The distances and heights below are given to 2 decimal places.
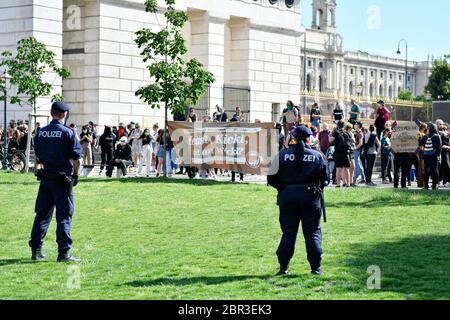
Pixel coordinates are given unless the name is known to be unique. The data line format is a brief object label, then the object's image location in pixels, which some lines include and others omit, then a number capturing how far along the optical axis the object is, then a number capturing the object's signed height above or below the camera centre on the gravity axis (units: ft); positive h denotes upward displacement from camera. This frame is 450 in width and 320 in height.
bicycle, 114.62 -0.99
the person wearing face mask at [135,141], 123.34 +1.48
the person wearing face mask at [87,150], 122.83 +0.32
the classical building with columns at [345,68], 527.52 +50.33
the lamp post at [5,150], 119.08 +0.16
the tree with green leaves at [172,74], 102.68 +8.12
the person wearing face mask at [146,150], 114.73 +0.37
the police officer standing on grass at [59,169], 47.01 -0.78
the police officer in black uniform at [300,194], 42.29 -1.65
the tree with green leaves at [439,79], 422.00 +32.54
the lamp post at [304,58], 471.37 +45.95
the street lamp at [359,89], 552.00 +36.62
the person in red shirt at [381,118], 112.06 +4.16
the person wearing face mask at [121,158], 105.60 -0.55
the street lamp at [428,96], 392.18 +23.85
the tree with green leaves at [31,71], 111.75 +9.22
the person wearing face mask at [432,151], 91.91 +0.44
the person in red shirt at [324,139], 103.86 +1.64
